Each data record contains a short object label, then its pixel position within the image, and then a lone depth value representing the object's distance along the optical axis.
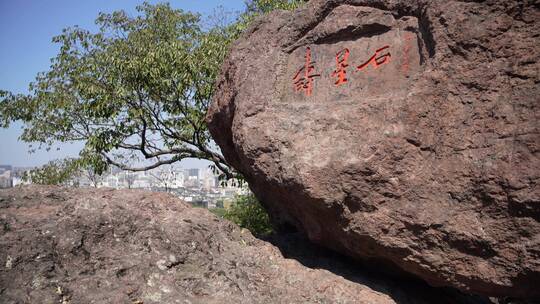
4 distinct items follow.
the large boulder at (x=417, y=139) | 3.02
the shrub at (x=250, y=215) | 8.16
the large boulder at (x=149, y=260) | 3.16
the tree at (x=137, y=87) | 7.77
